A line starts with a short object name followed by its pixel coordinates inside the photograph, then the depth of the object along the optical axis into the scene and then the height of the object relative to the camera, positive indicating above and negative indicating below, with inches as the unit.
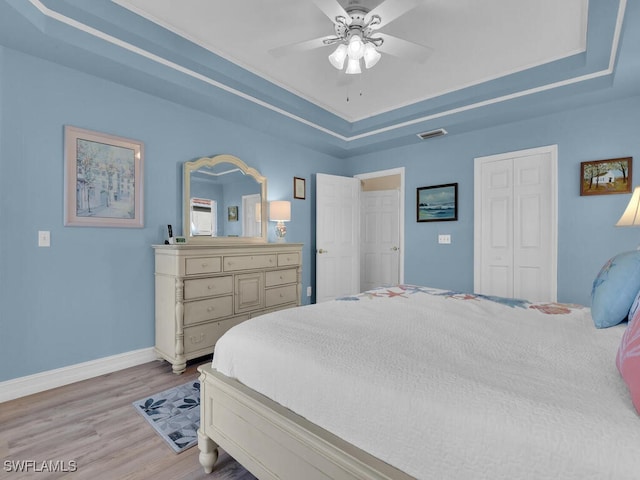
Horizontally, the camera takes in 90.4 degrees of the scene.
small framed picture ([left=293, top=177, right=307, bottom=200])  172.2 +27.1
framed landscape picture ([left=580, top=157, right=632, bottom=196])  117.0 +22.8
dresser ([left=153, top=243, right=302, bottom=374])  105.0 -20.3
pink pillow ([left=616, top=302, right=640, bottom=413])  30.2 -13.1
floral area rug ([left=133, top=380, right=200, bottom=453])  71.0 -44.7
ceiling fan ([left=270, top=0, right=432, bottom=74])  73.3 +52.2
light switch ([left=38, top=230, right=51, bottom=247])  92.7 -0.2
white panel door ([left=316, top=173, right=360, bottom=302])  179.0 +0.5
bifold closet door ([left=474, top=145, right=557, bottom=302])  133.4 +5.4
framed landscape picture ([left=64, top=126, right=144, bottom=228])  97.7 +18.8
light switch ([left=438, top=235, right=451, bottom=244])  160.1 -1.1
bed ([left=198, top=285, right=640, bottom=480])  29.2 -18.1
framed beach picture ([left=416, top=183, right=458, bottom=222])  158.4 +17.4
